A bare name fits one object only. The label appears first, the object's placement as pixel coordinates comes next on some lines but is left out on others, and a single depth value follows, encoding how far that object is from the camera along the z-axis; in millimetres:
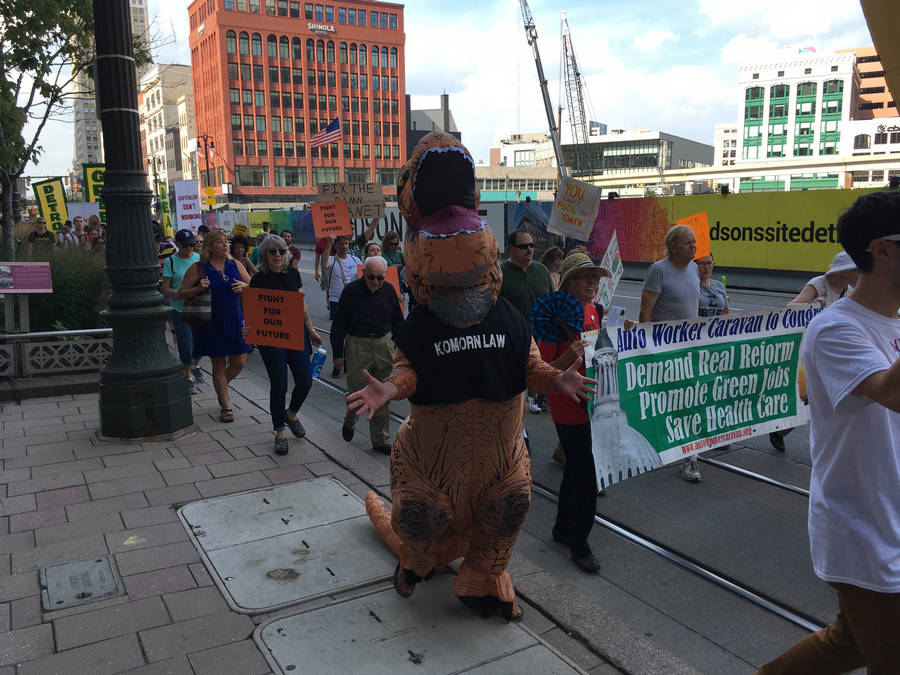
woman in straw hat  4129
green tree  9391
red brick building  95375
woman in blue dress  6945
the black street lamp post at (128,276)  6125
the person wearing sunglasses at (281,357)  6203
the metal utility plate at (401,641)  3074
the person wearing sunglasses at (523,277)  6551
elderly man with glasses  6172
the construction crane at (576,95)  86131
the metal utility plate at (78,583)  3590
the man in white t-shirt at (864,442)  2107
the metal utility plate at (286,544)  3762
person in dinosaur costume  3252
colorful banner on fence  16656
